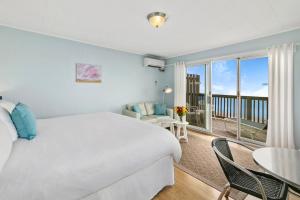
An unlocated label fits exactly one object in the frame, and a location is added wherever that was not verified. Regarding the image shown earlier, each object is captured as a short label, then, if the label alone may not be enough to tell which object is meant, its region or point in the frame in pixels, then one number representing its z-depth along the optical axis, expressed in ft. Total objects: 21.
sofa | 13.74
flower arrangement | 12.44
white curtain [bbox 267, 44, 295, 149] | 9.41
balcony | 12.34
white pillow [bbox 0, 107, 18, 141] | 5.10
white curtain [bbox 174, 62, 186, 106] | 15.92
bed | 3.56
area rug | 7.04
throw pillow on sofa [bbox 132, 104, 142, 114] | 14.33
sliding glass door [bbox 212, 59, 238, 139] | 13.78
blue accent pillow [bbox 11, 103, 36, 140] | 5.62
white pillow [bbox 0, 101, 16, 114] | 6.54
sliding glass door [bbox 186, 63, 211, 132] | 14.47
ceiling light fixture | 7.62
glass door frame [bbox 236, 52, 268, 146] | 11.83
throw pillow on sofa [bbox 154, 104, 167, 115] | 15.84
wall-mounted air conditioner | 16.08
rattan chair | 3.99
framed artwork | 12.24
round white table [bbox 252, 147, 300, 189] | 3.55
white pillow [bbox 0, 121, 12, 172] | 3.54
